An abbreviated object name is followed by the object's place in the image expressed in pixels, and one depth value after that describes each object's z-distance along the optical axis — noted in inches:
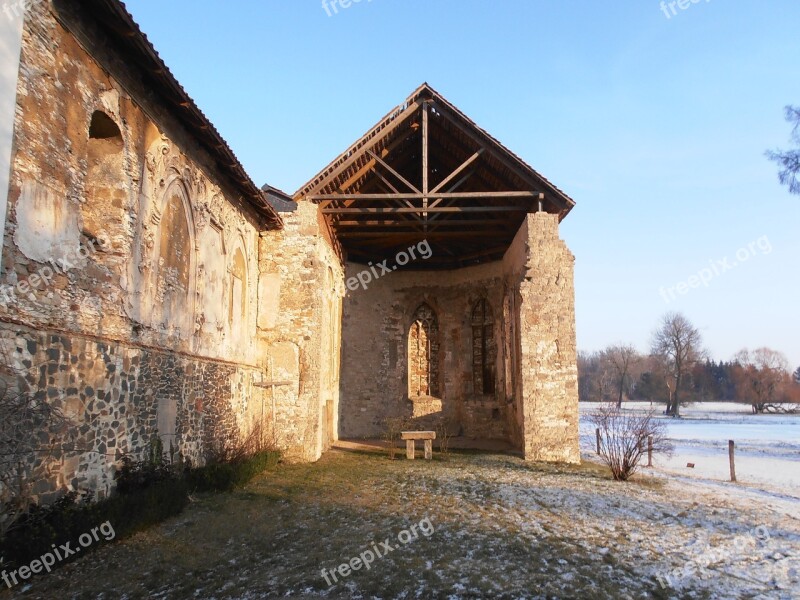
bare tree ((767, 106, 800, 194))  347.6
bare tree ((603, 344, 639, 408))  2753.9
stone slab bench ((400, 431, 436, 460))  533.3
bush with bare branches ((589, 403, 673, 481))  435.5
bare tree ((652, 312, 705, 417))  2174.0
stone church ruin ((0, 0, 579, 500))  228.5
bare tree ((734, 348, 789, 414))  2262.6
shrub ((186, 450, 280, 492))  350.3
